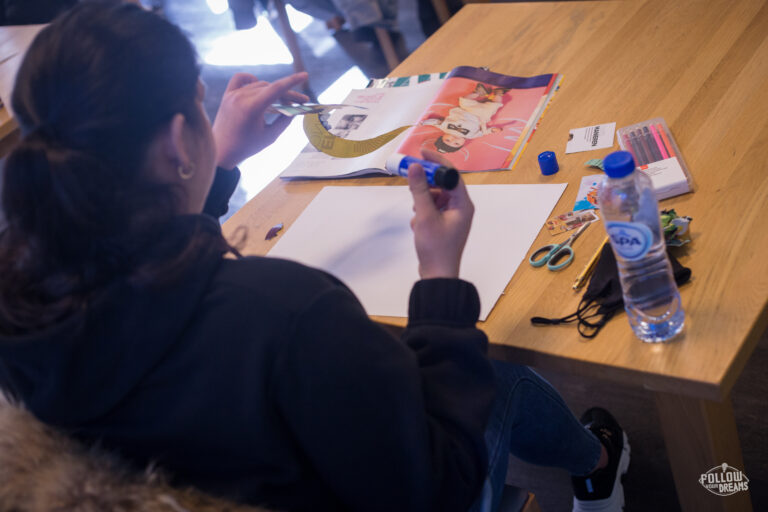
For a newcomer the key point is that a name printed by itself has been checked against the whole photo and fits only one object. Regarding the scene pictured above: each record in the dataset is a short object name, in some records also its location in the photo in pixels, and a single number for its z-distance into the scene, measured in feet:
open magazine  4.07
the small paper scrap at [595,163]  3.55
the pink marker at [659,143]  3.38
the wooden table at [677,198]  2.58
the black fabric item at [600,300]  2.76
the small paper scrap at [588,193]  3.36
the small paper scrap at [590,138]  3.70
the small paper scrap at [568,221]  3.28
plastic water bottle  2.50
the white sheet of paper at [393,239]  3.28
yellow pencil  2.96
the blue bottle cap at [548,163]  3.62
